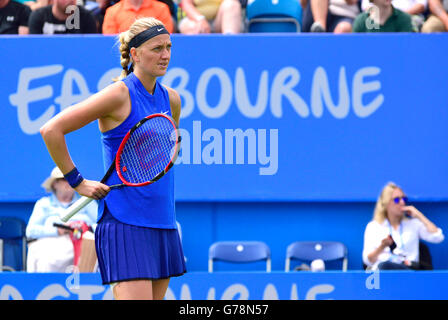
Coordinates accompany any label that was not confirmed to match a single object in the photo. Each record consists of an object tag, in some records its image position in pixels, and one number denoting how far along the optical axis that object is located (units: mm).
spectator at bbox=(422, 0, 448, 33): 14421
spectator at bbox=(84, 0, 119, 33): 14875
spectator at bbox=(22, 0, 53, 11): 14891
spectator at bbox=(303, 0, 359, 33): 14331
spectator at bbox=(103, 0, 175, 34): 13969
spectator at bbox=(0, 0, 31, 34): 14703
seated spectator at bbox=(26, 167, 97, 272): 12961
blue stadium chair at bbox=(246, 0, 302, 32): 14539
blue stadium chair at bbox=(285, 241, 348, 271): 13720
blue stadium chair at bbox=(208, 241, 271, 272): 13578
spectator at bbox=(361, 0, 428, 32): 14852
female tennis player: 6879
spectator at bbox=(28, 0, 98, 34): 14211
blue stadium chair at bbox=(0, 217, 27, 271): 13883
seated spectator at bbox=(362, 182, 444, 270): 13062
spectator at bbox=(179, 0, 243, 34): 14312
